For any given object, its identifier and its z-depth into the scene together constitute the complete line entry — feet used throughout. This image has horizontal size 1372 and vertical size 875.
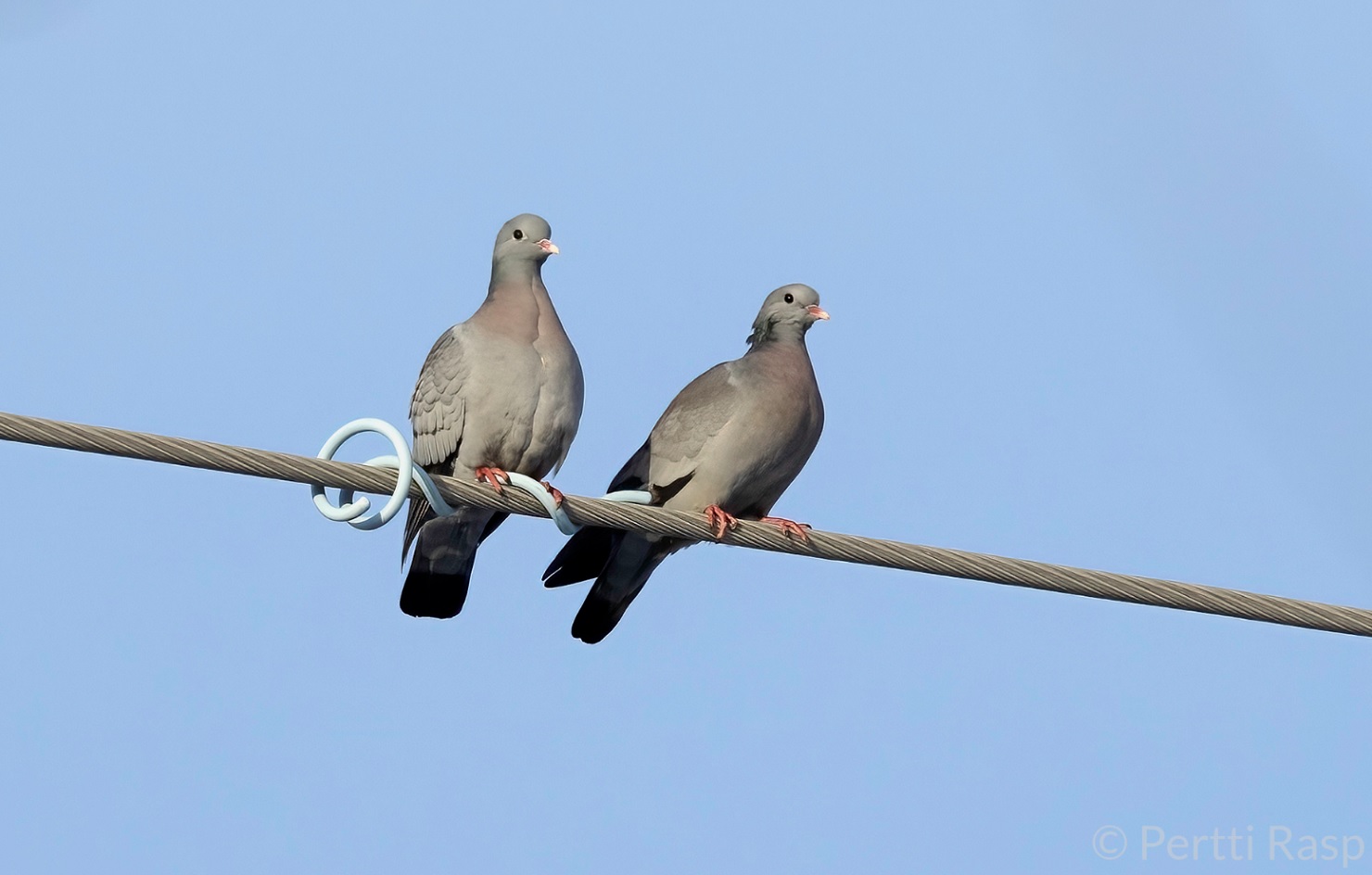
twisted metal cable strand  34.14
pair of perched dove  50.31
